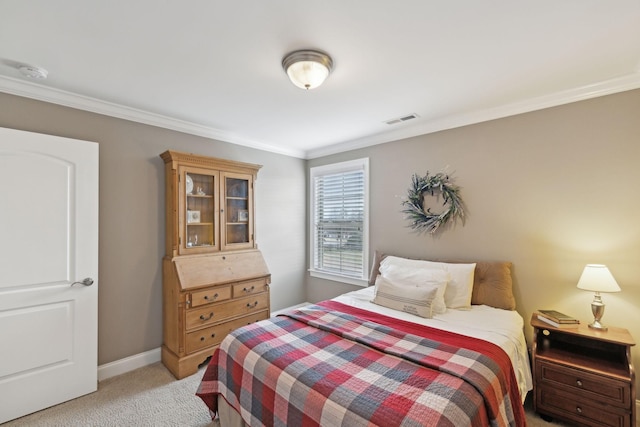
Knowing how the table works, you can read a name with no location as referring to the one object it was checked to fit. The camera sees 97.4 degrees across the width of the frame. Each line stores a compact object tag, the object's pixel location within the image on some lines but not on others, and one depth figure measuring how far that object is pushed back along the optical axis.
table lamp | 1.94
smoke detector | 1.94
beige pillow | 2.45
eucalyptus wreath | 2.92
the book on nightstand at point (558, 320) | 2.06
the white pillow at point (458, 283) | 2.46
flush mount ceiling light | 1.79
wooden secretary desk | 2.67
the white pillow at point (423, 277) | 2.35
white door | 2.05
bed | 1.25
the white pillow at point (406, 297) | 2.25
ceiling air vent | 2.90
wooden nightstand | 1.79
